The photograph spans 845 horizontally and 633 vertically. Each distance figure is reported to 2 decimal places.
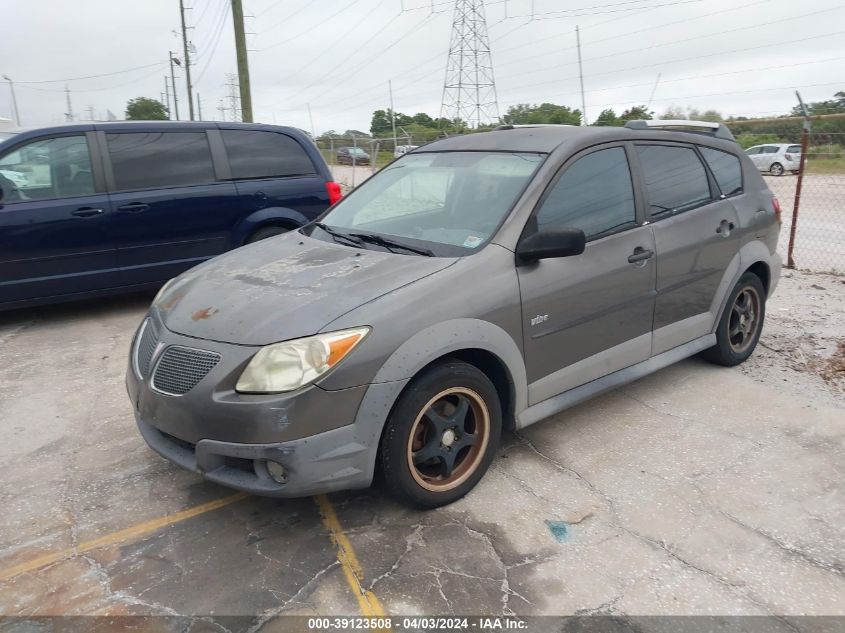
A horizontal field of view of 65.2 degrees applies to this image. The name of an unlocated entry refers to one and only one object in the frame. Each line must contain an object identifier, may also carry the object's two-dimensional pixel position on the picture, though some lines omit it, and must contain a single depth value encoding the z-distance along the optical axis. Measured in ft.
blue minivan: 18.84
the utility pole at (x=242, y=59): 47.16
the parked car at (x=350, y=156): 75.10
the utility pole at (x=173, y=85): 177.37
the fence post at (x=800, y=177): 23.57
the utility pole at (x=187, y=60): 127.62
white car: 83.05
